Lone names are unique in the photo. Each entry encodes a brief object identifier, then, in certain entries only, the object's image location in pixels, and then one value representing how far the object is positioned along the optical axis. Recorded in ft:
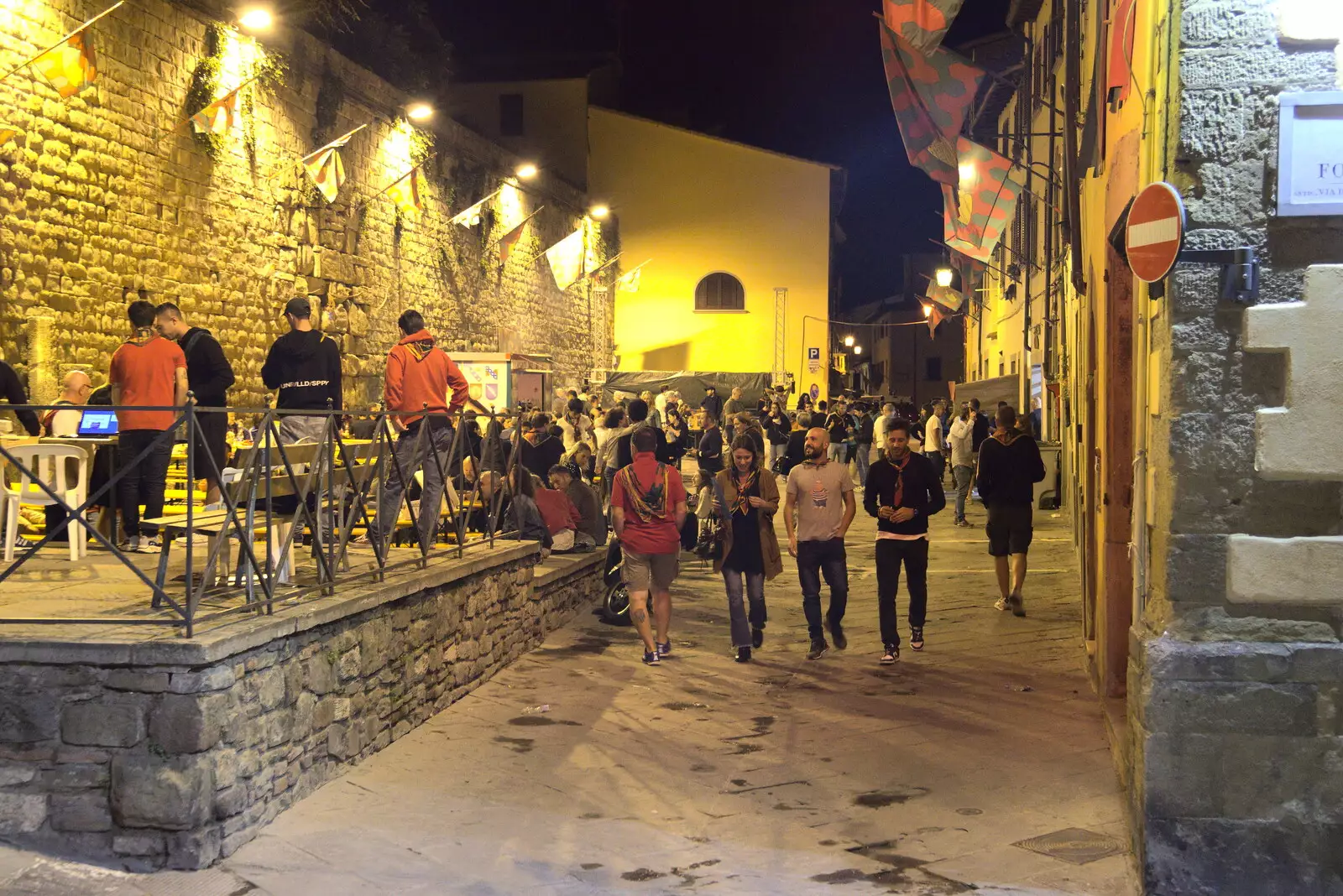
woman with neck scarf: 28.78
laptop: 26.63
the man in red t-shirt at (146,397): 24.68
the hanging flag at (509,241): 79.87
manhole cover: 16.12
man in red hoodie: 25.17
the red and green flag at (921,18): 32.07
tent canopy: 99.76
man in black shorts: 32.71
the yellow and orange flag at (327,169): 56.59
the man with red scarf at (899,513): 28.22
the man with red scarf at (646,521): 27.89
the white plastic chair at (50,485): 23.44
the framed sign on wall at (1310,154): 13.87
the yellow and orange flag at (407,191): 65.67
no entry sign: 14.19
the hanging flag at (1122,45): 17.97
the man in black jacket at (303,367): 25.85
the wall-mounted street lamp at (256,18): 48.37
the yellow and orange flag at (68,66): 37.32
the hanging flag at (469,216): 75.10
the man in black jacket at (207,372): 26.53
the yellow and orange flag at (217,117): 47.01
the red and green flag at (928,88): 35.01
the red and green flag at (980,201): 42.27
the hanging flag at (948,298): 93.97
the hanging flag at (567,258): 90.74
